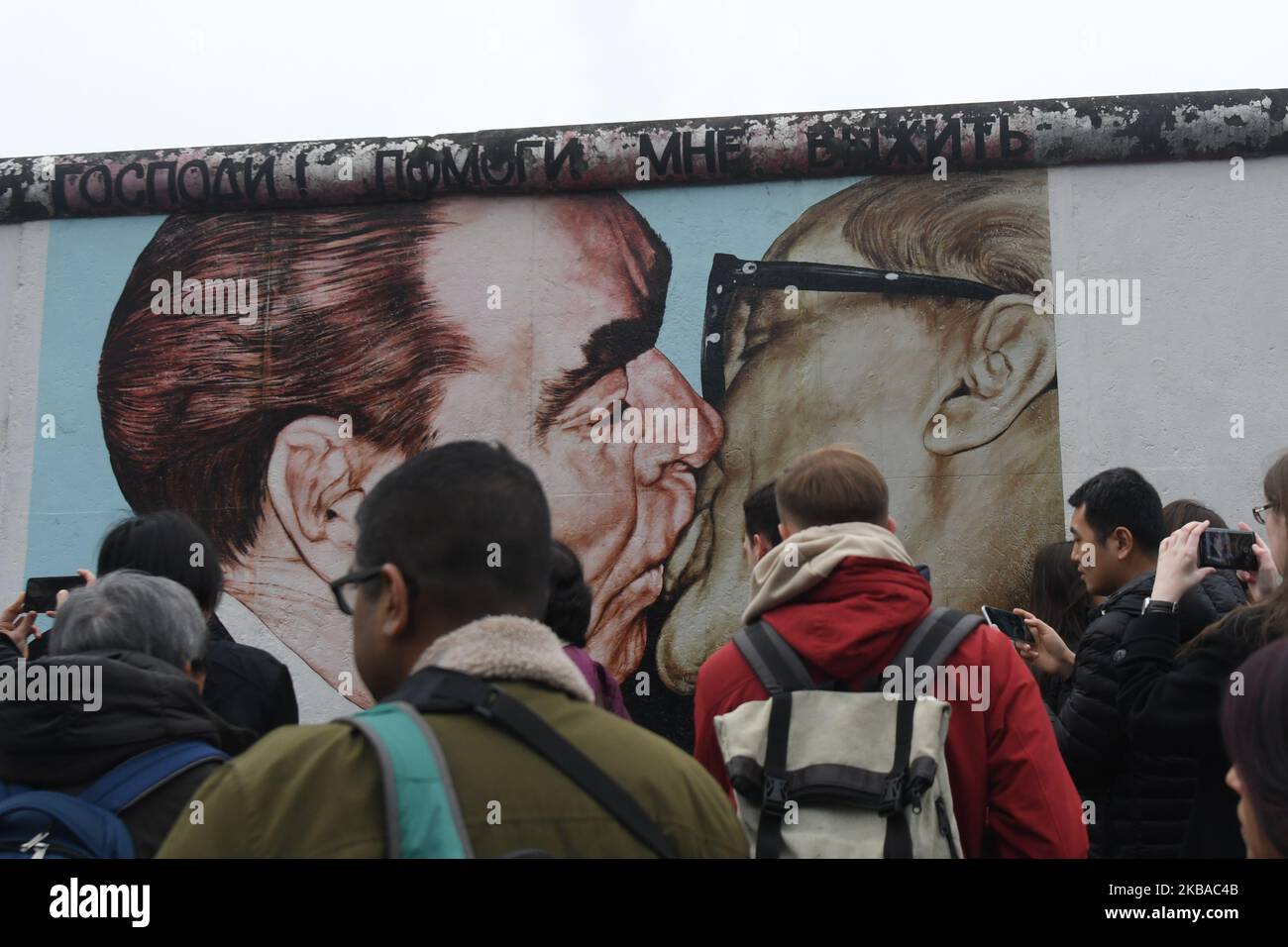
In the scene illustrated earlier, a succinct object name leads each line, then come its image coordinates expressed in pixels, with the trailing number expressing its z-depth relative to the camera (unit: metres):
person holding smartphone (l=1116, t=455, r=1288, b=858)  2.53
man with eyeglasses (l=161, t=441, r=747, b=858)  1.42
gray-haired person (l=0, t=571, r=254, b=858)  2.14
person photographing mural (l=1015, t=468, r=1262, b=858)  2.99
